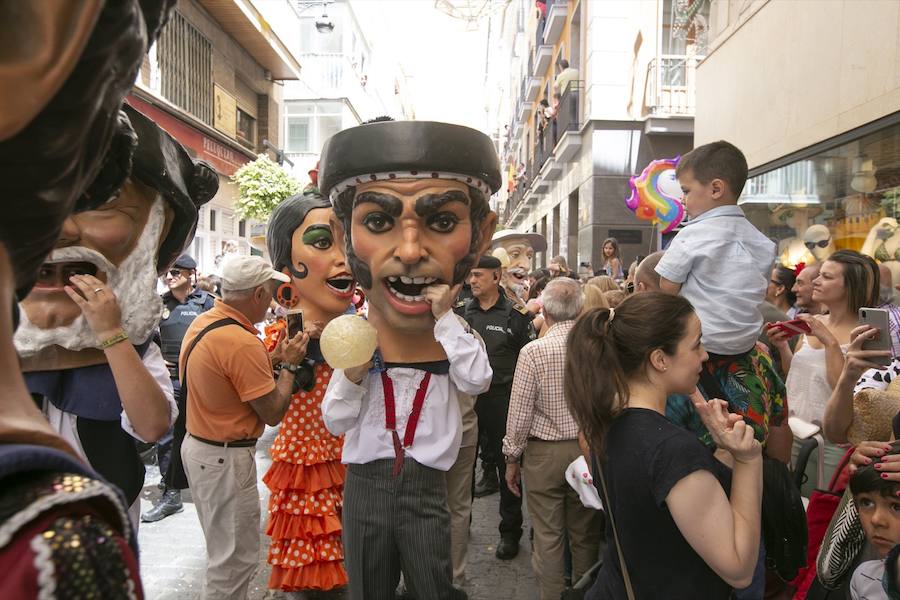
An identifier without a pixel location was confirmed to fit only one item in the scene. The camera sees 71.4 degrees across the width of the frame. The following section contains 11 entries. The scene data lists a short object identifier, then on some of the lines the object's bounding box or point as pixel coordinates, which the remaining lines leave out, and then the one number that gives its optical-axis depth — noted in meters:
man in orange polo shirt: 2.78
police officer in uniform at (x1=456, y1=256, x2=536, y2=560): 4.73
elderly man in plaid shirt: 3.48
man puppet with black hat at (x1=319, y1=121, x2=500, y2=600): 2.29
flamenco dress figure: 3.22
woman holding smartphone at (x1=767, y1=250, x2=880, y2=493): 3.26
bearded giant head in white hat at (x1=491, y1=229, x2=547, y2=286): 8.80
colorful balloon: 6.52
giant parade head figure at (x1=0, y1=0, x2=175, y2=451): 0.49
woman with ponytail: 1.65
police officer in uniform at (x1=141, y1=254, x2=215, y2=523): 5.48
